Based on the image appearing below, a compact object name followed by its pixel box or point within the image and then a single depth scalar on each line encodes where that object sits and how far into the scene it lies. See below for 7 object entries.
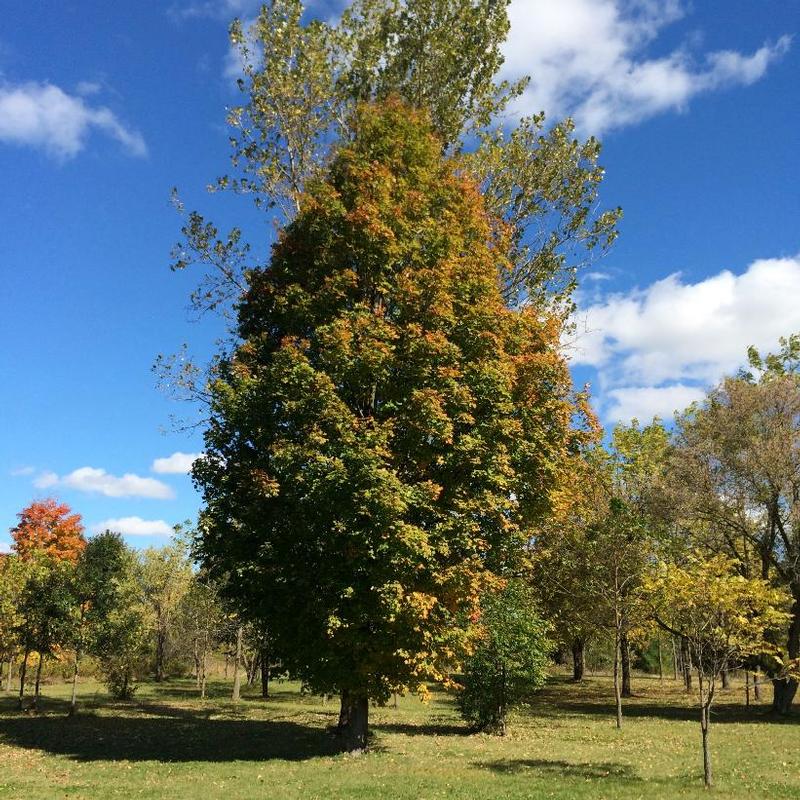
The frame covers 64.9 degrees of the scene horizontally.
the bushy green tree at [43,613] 28.56
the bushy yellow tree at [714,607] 13.17
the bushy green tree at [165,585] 50.56
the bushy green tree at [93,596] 29.56
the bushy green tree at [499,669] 22.91
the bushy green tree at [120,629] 31.05
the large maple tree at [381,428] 14.66
